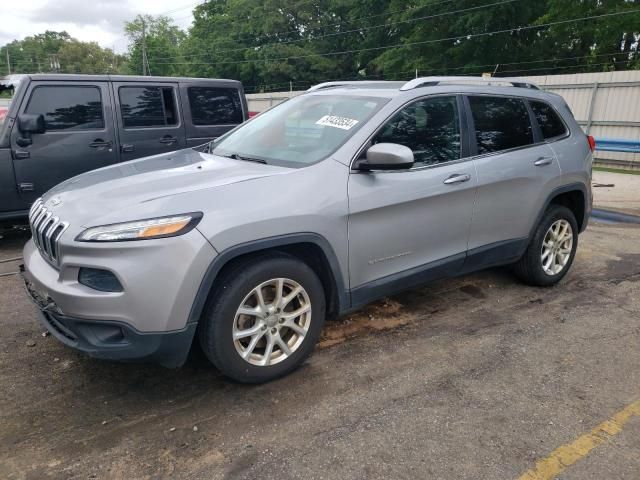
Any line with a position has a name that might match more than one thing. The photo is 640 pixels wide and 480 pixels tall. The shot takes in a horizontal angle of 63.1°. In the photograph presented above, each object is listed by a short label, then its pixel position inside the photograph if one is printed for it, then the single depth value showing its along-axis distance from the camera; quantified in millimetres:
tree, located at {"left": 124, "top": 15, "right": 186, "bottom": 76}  74938
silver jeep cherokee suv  2648
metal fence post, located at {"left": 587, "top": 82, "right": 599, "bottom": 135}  15375
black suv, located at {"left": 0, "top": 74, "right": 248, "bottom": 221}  5770
